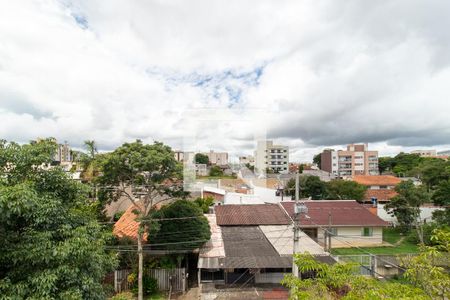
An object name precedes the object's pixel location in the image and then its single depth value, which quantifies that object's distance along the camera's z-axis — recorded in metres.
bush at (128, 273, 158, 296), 12.30
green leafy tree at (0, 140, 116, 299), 4.47
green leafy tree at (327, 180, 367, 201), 27.75
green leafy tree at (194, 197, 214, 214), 21.44
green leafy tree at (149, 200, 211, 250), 12.58
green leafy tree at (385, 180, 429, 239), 20.28
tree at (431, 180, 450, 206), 19.86
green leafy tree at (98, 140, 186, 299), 10.91
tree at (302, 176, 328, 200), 28.72
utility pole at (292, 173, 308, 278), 8.92
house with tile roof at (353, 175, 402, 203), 32.31
